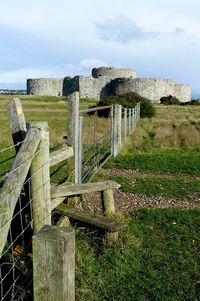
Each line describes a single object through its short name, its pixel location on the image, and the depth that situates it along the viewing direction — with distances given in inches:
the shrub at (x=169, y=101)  2085.4
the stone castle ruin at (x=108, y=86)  2348.7
